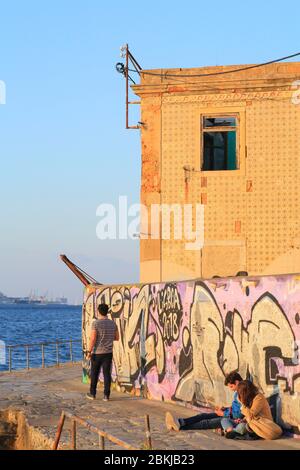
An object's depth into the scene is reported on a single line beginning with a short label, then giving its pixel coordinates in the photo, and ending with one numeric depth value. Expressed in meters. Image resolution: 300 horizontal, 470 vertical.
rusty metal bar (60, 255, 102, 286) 20.55
